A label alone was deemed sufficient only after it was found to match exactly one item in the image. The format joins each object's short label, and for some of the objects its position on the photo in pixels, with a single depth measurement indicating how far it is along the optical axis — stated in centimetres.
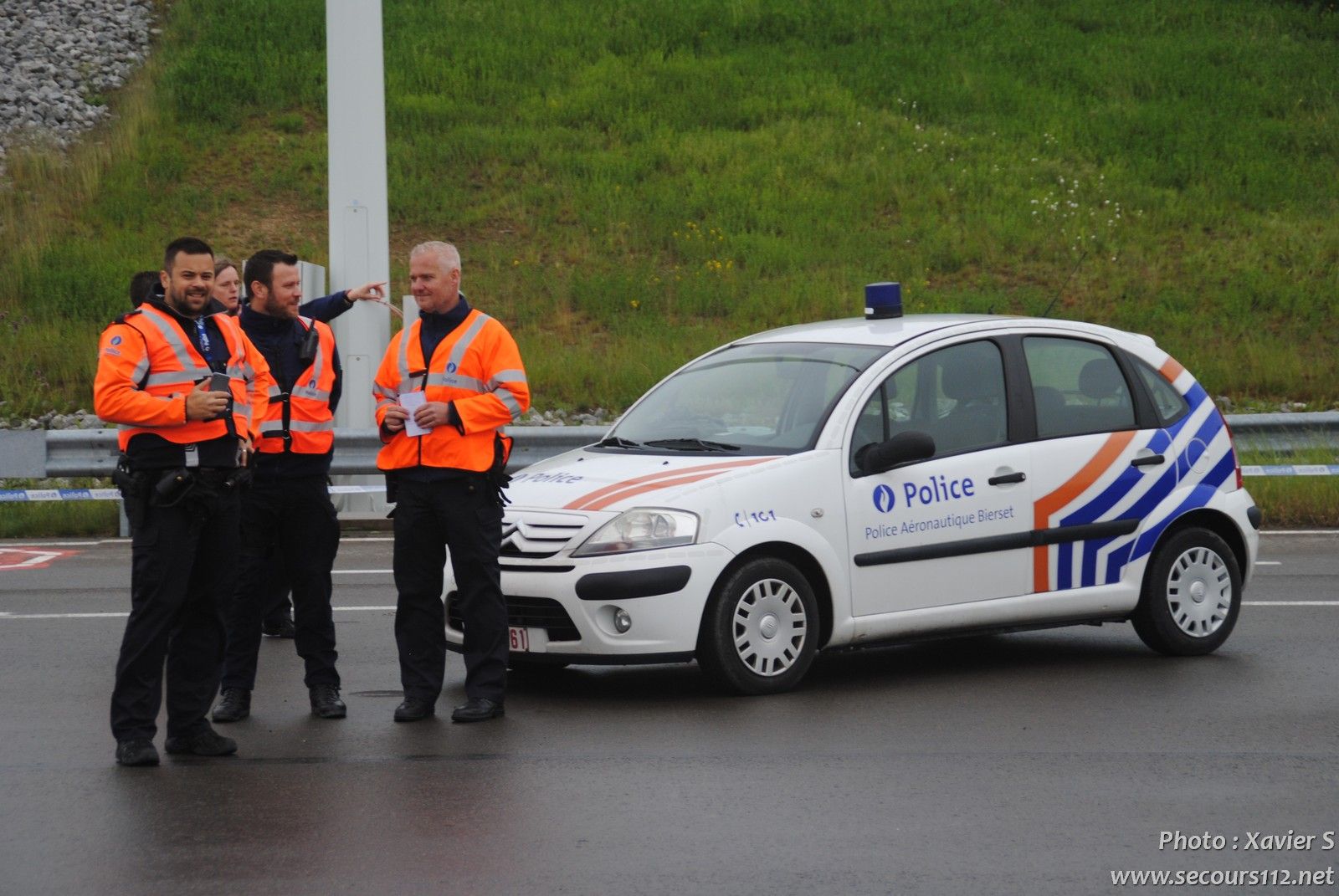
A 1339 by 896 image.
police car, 1477
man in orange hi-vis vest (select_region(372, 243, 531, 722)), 1423
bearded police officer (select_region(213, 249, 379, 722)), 1482
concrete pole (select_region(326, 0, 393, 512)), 2847
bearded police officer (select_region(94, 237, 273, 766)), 1280
